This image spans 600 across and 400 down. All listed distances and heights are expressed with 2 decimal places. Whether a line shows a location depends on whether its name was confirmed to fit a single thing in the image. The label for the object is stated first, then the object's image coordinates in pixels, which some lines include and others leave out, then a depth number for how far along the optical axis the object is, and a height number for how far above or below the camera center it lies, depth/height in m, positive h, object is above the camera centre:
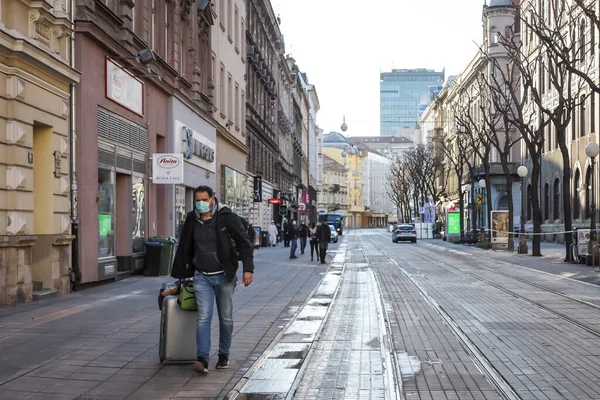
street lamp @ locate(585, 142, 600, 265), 26.23 -0.24
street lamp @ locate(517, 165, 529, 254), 37.47 -1.51
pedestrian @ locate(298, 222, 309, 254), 38.16 -1.08
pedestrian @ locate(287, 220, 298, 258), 33.59 -1.07
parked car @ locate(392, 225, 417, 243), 62.22 -1.81
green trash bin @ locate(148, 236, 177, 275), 21.58 -1.12
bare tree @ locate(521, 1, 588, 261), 26.05 +4.82
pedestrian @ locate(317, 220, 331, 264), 30.12 -0.98
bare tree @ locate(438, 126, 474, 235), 56.44 +4.08
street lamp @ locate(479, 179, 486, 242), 48.72 -1.35
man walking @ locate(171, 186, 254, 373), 7.98 -0.47
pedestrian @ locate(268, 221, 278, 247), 48.75 -1.37
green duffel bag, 8.18 -0.87
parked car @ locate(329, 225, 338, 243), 66.08 -2.14
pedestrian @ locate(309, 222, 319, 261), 32.50 -1.19
